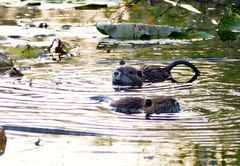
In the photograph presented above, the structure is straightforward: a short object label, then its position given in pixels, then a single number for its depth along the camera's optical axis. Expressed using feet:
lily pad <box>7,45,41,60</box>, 42.47
